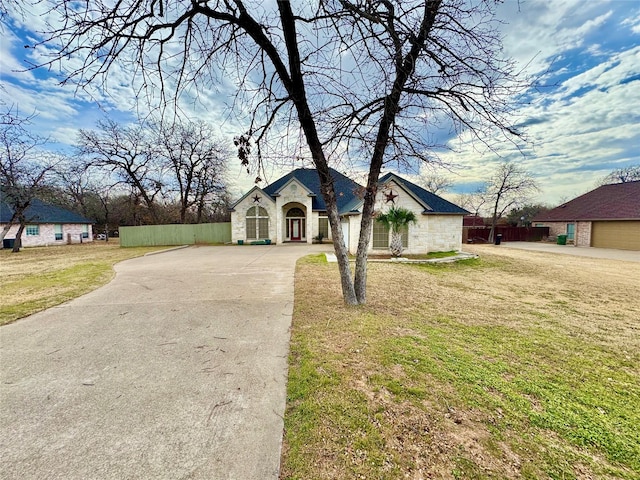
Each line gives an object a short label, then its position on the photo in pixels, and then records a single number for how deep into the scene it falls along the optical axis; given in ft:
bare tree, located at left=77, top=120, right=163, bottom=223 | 76.33
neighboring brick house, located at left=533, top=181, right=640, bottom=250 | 71.10
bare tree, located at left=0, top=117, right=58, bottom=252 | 47.96
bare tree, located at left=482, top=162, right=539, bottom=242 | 97.91
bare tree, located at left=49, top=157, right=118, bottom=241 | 74.08
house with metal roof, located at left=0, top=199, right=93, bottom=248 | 77.92
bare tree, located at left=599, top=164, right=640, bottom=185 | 123.03
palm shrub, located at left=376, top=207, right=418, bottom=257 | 46.49
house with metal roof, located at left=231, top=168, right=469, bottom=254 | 50.72
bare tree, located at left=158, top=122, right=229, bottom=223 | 83.15
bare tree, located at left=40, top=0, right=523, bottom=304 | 13.99
